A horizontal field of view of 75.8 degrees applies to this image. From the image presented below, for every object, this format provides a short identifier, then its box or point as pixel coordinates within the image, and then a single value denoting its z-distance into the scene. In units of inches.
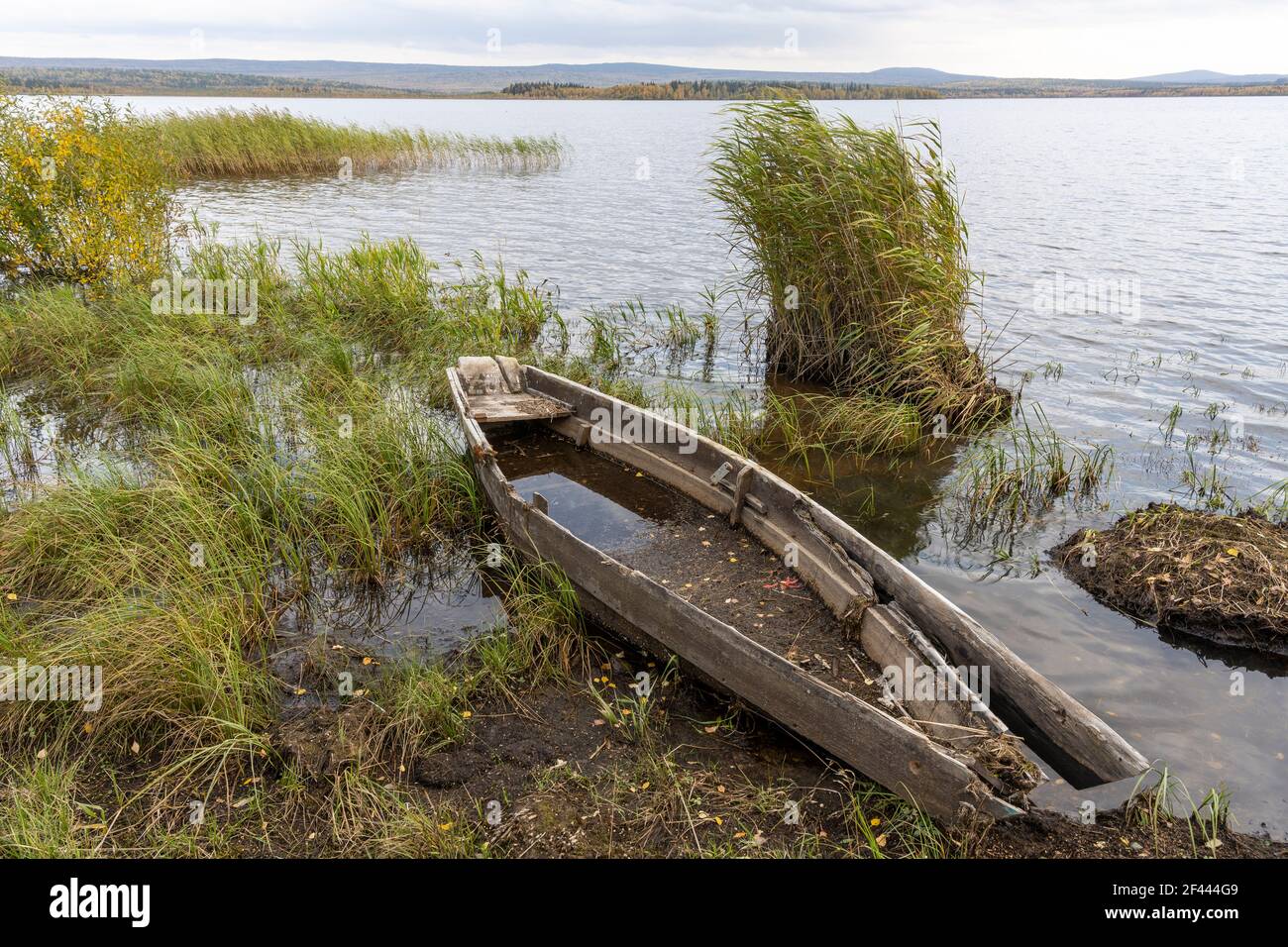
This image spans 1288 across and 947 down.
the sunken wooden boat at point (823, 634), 142.6
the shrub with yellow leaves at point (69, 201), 389.7
